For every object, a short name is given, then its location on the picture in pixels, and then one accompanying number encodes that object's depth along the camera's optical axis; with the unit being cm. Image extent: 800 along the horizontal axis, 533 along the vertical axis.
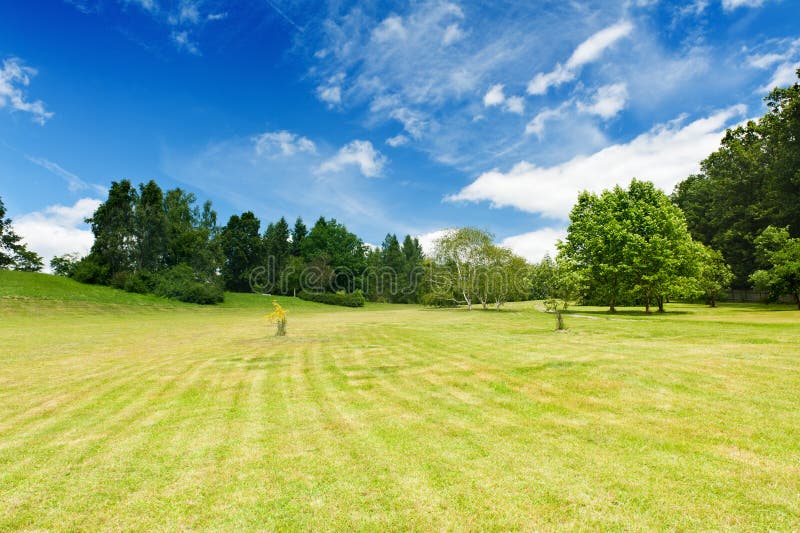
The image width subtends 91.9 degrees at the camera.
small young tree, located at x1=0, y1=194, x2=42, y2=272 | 5072
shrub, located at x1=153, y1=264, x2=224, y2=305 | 5050
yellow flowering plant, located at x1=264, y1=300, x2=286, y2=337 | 2058
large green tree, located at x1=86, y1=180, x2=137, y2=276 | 4975
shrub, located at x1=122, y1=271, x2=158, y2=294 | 4859
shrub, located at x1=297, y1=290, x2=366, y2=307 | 6956
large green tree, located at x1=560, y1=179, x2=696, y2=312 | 3180
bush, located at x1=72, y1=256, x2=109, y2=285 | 4791
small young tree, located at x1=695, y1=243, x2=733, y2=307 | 3663
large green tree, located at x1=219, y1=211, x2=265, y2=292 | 7862
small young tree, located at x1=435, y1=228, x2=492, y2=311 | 5062
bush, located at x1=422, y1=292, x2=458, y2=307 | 5548
